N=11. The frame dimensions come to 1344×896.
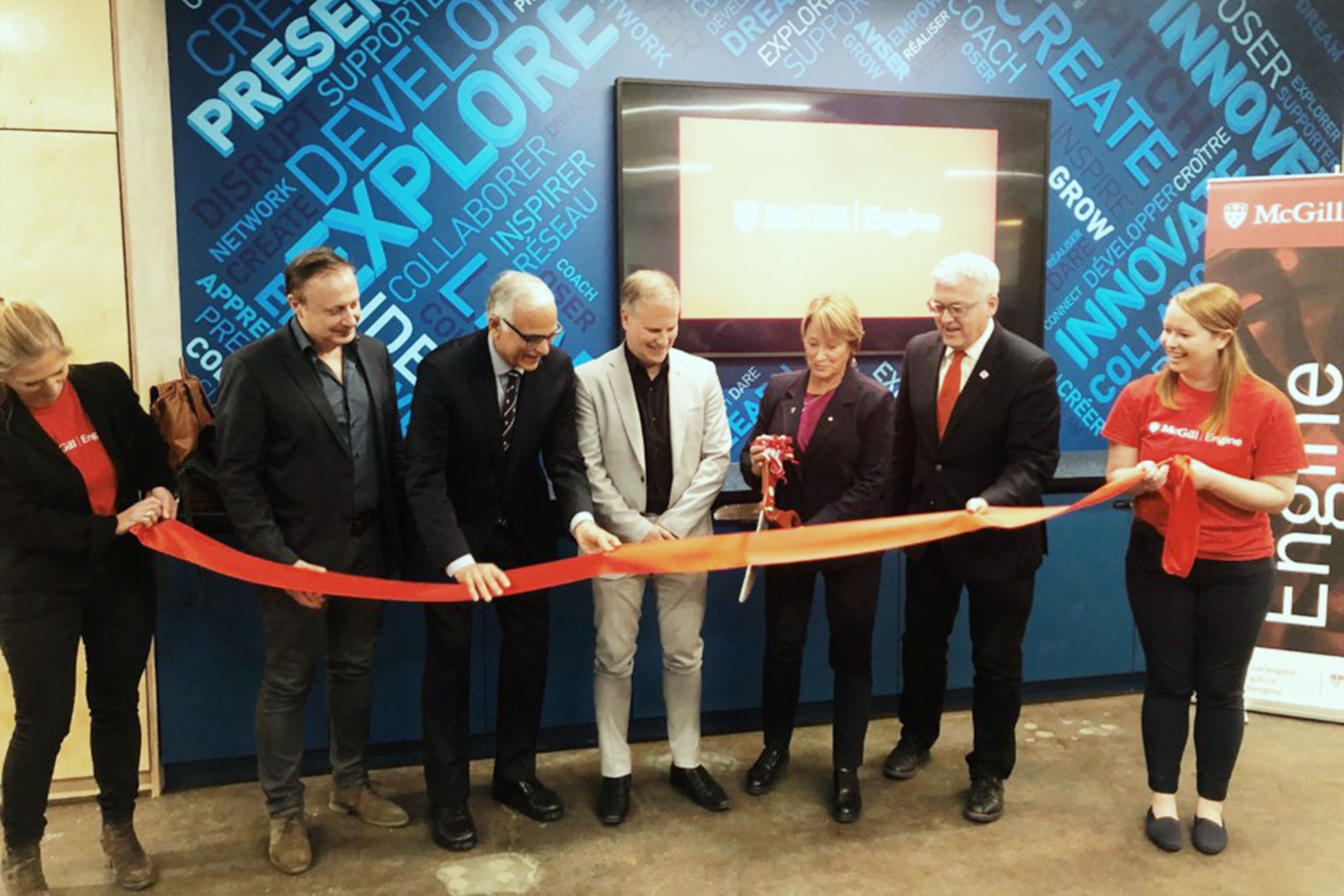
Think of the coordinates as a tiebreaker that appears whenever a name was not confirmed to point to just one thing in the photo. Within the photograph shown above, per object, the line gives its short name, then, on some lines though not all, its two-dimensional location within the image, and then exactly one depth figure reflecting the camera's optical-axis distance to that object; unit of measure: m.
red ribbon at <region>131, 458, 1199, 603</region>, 2.73
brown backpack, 2.97
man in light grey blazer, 3.02
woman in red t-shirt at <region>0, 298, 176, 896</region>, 2.48
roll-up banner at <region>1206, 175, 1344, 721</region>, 3.84
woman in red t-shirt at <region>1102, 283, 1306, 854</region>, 2.79
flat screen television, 3.95
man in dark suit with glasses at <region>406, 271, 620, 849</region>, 2.81
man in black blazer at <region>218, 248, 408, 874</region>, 2.70
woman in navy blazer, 3.02
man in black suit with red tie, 2.96
